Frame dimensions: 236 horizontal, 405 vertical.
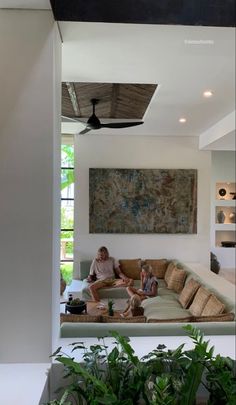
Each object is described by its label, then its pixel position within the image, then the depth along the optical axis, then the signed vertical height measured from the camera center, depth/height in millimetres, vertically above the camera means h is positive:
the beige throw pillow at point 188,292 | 4617 -1191
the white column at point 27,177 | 1972 +174
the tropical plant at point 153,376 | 1618 -861
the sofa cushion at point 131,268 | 6422 -1160
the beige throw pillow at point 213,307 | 3514 -1070
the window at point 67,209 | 6945 -48
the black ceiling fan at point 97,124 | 4109 +1045
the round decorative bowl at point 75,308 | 4316 -1294
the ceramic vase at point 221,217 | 9492 -288
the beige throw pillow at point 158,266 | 6410 -1122
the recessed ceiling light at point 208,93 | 3750 +1276
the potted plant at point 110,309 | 4156 -1249
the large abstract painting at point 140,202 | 6660 +92
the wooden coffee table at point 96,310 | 4610 -1464
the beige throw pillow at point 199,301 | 4021 -1157
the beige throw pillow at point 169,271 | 6085 -1167
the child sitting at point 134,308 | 4031 -1216
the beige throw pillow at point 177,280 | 5516 -1204
